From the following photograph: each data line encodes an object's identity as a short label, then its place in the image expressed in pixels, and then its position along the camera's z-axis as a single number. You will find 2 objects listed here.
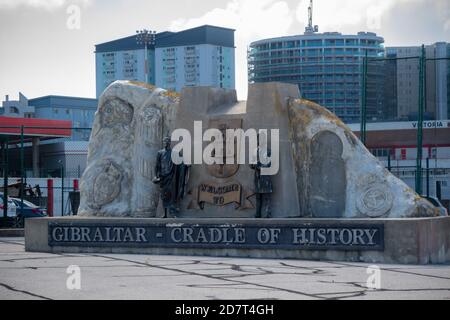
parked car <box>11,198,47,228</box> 37.62
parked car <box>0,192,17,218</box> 36.19
